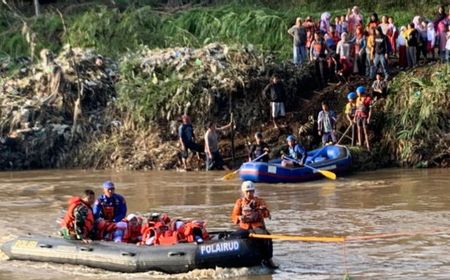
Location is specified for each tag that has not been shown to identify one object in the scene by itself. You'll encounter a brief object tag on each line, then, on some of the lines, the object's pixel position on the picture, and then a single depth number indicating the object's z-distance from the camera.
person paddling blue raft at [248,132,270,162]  25.52
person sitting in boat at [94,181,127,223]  17.06
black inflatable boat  15.20
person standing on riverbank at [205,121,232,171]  26.64
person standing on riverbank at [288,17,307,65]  28.94
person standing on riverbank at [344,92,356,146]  26.47
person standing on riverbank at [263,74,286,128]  27.50
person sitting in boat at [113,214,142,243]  16.45
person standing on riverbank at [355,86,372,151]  26.30
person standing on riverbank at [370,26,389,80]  27.41
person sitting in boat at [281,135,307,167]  24.72
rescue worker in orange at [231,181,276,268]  15.53
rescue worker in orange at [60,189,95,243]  16.34
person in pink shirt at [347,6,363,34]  28.75
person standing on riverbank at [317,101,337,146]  26.45
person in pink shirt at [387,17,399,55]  28.39
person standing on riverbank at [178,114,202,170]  27.06
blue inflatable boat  24.41
